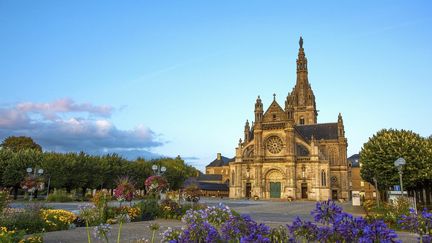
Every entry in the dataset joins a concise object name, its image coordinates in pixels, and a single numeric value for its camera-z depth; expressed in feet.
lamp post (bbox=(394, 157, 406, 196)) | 64.90
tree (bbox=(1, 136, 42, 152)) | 217.34
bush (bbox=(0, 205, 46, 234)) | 44.21
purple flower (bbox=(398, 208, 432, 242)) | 17.18
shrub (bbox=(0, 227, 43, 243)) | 27.12
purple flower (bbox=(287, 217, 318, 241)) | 16.98
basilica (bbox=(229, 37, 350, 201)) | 200.95
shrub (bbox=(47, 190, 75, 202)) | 134.31
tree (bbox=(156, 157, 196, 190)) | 217.97
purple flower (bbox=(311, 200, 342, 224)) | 17.04
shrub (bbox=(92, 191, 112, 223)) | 51.31
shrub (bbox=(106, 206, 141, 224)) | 59.98
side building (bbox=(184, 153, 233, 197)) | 293.02
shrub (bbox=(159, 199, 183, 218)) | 68.44
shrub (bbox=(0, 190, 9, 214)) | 41.09
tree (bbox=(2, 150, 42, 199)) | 149.28
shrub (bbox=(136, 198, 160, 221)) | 66.44
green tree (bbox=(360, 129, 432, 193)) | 95.14
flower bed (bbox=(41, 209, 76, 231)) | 47.94
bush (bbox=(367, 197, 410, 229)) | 54.13
